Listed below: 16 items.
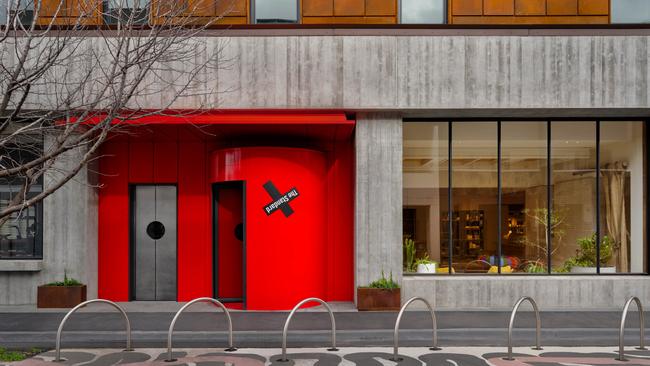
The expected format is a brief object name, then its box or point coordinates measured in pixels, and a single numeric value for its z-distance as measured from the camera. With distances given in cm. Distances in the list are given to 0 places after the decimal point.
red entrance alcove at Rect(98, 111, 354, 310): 1312
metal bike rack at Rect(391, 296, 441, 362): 864
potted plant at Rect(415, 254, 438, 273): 1383
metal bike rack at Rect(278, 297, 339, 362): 862
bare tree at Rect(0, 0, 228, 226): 1282
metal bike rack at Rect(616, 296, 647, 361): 860
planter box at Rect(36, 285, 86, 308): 1316
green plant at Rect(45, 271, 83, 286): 1331
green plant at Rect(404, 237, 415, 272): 1382
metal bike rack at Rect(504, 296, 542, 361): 846
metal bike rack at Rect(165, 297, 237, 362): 861
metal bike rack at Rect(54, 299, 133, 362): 861
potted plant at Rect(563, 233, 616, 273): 1394
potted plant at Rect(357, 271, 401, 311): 1287
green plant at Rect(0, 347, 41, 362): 891
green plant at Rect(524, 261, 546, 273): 1387
